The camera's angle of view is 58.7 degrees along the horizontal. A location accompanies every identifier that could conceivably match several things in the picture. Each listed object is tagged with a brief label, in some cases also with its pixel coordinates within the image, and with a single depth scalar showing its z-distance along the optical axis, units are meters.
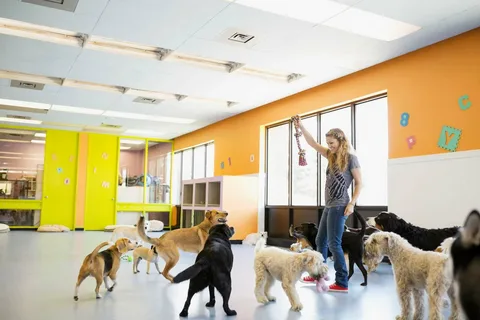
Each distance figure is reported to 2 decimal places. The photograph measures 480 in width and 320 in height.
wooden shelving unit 8.82
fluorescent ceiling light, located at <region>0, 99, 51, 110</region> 9.27
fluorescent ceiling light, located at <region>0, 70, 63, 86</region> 7.33
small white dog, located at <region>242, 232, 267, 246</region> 8.46
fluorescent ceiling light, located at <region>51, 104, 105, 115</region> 9.68
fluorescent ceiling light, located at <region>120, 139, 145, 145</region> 13.36
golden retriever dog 4.14
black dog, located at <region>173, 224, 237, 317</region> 2.67
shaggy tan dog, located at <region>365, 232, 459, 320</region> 2.48
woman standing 3.69
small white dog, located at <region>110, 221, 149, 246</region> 6.92
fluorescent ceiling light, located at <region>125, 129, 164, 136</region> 12.51
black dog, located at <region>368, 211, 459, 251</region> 3.81
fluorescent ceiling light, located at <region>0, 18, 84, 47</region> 5.35
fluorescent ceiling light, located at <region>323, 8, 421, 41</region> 4.69
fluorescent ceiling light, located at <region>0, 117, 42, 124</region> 11.20
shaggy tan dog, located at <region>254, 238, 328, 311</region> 3.06
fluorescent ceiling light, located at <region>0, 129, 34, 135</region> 12.09
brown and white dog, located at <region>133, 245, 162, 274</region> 4.52
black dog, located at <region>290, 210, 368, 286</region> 4.31
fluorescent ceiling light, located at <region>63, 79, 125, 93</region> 7.77
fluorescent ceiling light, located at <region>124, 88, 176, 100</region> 8.23
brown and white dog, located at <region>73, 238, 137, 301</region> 3.24
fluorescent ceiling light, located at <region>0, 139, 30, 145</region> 12.10
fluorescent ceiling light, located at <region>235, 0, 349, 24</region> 4.42
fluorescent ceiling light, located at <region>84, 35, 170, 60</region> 5.83
